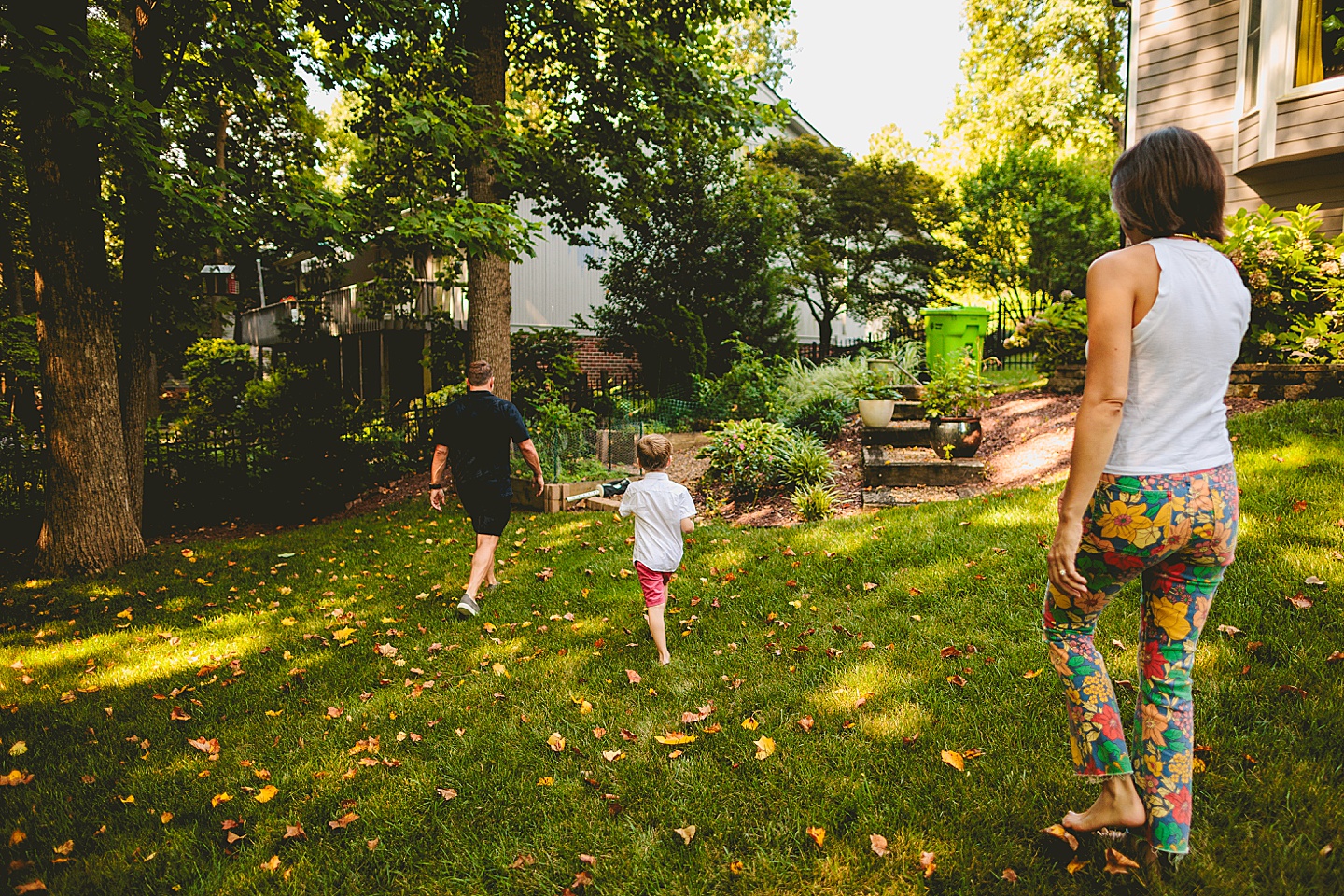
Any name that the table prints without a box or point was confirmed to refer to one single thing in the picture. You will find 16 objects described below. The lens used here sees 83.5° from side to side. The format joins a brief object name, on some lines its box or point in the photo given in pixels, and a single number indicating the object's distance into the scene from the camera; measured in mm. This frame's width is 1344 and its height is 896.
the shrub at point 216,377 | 19672
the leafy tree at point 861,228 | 19922
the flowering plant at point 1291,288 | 7508
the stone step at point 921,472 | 7863
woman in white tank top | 1982
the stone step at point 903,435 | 9141
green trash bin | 13023
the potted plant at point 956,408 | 8367
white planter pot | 9547
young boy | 4258
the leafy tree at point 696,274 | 14969
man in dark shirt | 5602
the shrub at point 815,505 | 7277
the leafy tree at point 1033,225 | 19328
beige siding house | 9312
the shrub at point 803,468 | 8141
